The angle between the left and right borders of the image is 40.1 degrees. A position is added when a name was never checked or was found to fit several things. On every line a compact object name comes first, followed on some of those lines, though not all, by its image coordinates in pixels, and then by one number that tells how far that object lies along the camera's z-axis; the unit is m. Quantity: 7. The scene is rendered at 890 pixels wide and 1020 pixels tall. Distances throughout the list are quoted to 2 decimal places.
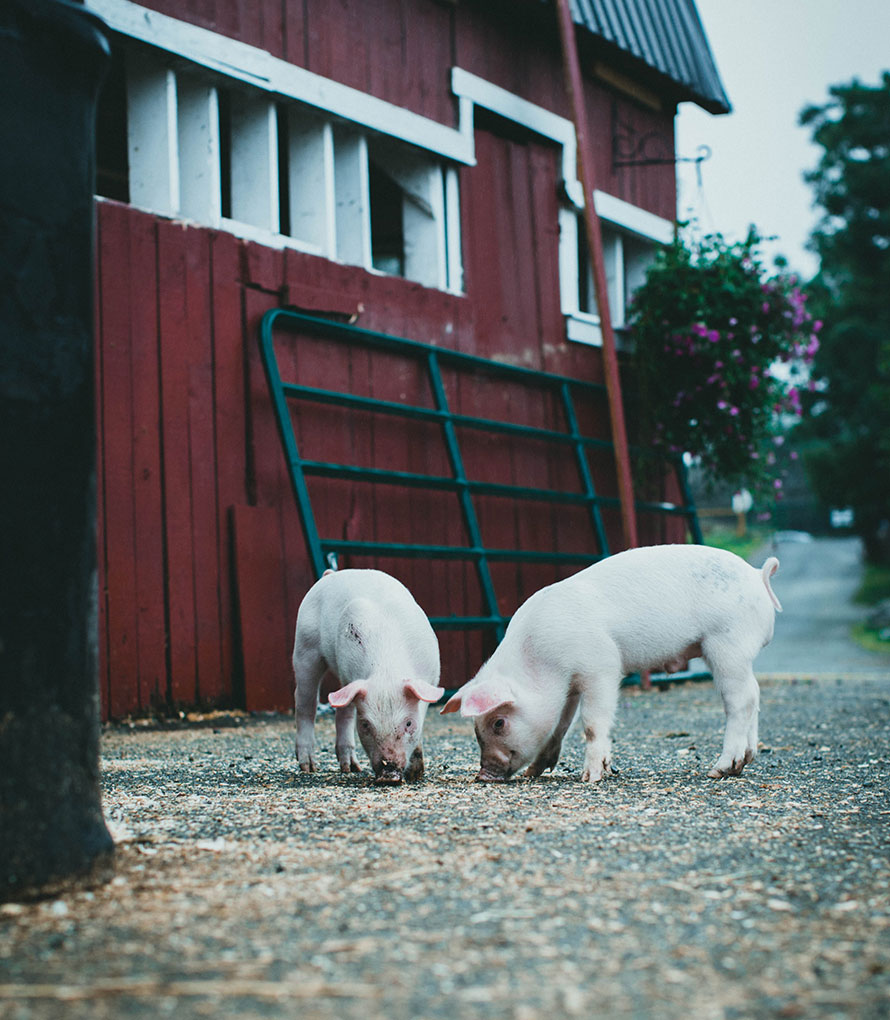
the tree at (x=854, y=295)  22.59
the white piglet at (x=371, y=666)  3.90
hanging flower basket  9.34
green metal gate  6.56
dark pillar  2.30
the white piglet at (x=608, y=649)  4.05
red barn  6.21
